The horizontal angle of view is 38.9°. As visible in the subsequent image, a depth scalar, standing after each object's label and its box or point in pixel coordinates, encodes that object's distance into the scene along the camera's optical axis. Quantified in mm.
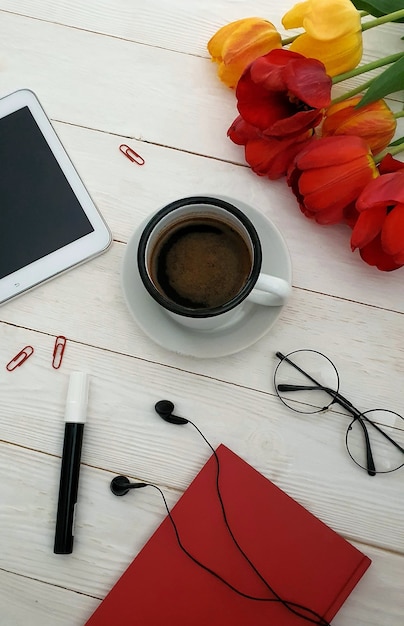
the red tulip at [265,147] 654
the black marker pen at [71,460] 658
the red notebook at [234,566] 647
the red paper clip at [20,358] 704
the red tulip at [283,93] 569
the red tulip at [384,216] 565
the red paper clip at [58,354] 702
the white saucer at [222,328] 657
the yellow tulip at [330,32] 605
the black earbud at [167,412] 676
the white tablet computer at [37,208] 701
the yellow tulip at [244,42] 656
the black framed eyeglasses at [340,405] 677
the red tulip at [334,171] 608
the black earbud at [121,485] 668
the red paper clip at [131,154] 729
